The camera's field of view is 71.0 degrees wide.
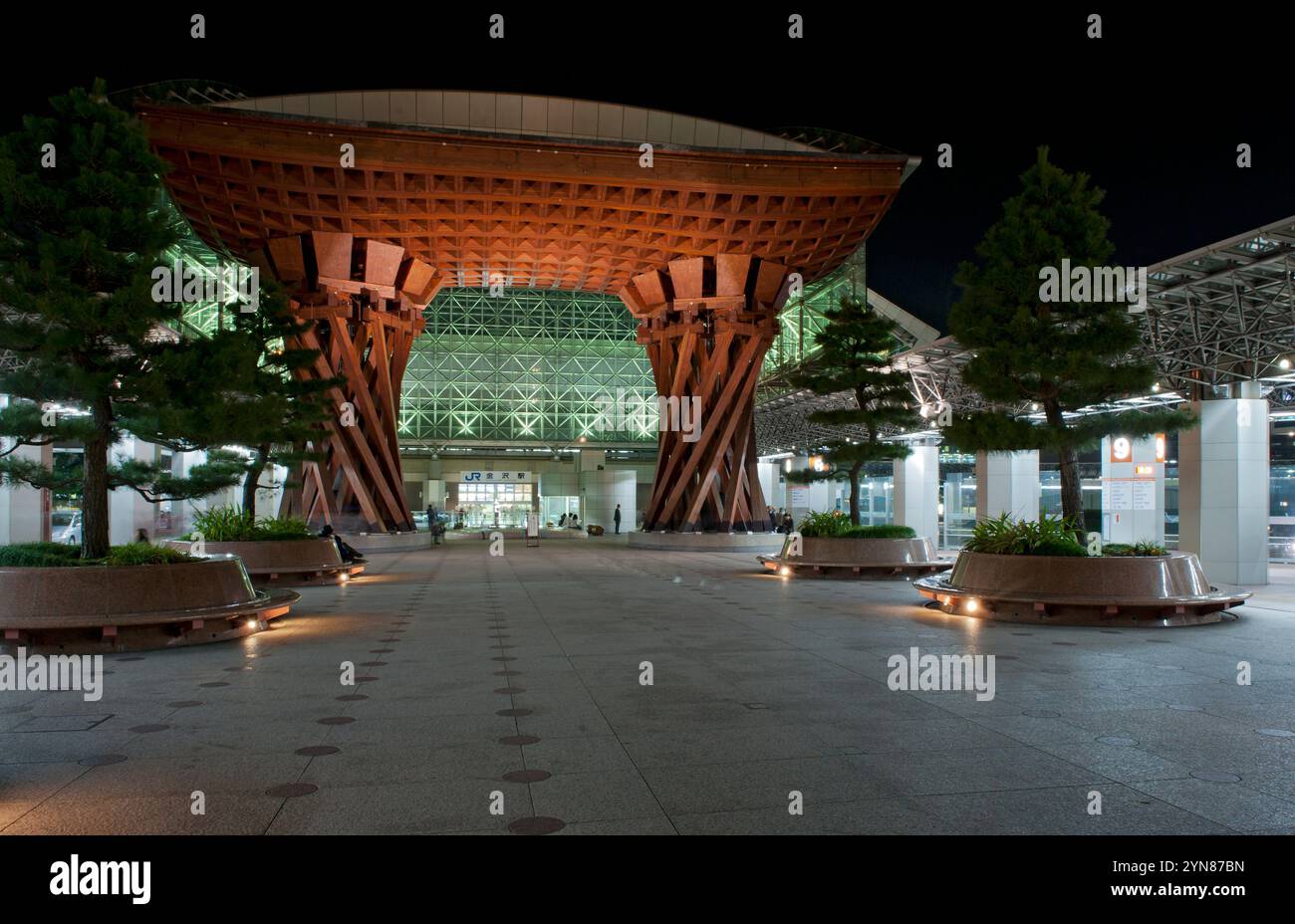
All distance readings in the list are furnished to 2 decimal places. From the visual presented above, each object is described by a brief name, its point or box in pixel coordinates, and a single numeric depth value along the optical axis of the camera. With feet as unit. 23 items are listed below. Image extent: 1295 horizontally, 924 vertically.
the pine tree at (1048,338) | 46.09
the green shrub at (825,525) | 70.73
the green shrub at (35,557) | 33.99
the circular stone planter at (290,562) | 58.85
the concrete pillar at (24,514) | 78.89
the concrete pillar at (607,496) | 186.23
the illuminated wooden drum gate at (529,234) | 84.43
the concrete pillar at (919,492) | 121.70
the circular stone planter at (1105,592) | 40.19
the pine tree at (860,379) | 71.05
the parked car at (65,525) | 100.24
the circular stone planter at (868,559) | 66.23
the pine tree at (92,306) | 34.86
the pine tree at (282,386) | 62.18
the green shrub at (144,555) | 35.78
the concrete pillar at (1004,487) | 98.27
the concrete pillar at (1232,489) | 65.82
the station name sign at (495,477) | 157.58
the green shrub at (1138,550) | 43.21
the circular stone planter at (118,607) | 32.24
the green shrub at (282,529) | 61.77
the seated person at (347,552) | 72.16
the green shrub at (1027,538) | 43.50
